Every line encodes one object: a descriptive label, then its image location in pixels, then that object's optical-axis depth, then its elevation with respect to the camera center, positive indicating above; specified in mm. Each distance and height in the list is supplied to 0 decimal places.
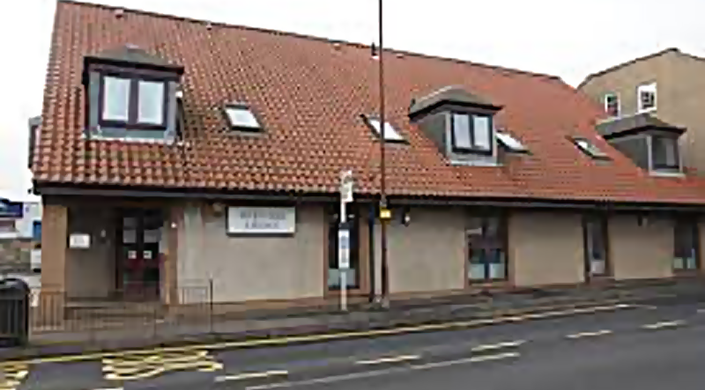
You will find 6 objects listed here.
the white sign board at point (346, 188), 16703 +1350
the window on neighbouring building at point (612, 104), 32250 +6216
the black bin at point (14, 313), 12094 -1038
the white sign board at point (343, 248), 17062 +5
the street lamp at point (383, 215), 17531 +766
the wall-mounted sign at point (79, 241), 16845 +193
